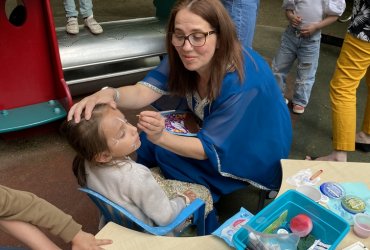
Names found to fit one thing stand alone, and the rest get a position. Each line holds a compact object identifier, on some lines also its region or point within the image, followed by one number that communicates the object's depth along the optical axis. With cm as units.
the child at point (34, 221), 109
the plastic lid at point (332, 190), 139
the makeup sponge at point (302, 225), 119
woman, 154
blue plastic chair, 125
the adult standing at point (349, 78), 213
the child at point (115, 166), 128
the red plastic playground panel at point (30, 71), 252
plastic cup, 123
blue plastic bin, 111
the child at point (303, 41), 284
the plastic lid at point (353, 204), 132
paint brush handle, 147
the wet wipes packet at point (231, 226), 125
